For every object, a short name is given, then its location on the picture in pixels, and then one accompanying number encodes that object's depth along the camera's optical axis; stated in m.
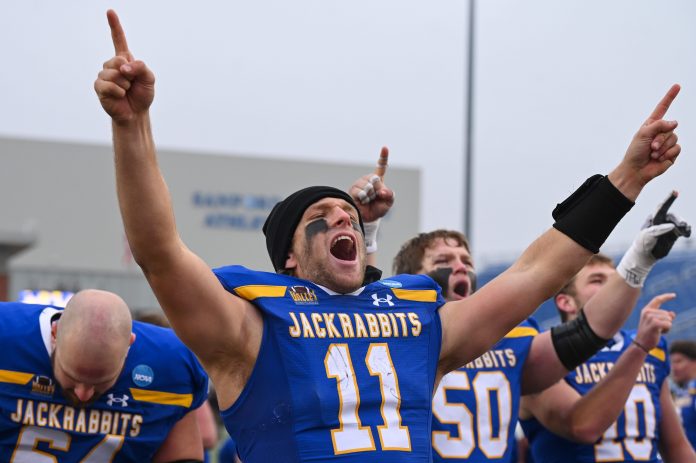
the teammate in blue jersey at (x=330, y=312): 3.34
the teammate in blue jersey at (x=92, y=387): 4.32
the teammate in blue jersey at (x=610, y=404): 5.10
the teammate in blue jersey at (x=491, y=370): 4.79
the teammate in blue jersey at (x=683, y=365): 9.74
